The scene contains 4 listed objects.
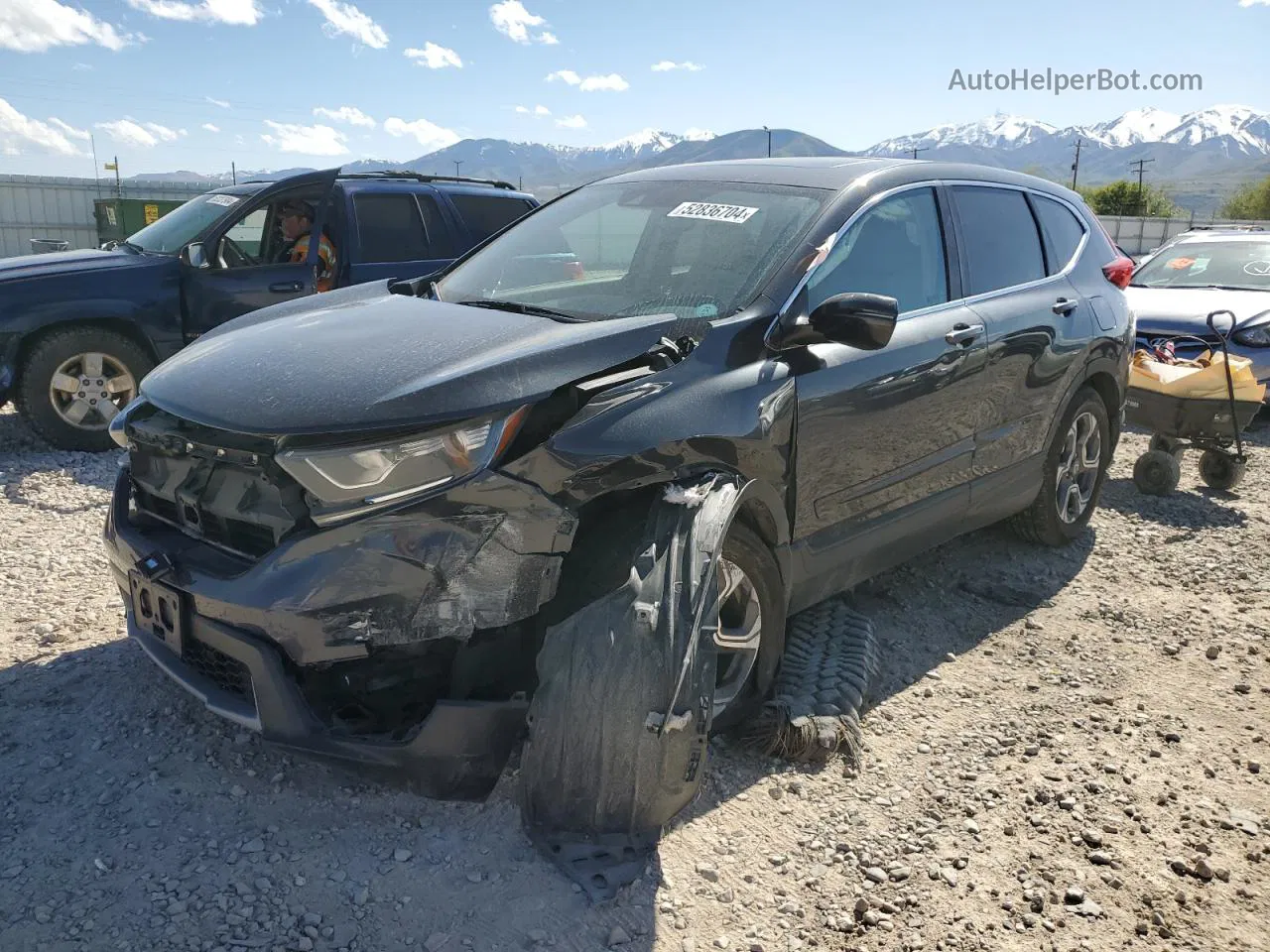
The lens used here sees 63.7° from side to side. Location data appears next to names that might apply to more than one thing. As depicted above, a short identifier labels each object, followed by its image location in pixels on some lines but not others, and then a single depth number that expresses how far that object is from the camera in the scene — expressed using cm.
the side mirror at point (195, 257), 668
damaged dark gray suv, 233
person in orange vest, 711
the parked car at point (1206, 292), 796
